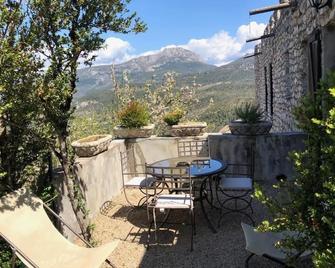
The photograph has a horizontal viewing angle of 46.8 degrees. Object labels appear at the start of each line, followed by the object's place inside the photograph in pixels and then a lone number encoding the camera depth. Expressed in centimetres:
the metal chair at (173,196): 432
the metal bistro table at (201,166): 462
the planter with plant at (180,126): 667
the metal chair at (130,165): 677
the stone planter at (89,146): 539
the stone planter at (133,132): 681
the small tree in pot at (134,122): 679
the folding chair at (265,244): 325
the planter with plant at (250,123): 625
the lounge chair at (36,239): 332
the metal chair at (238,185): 487
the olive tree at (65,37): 345
